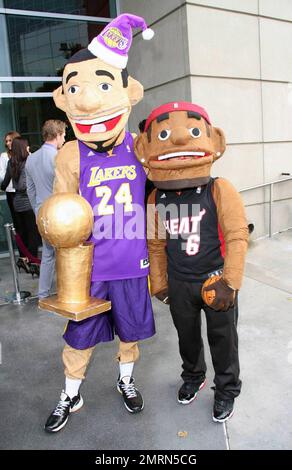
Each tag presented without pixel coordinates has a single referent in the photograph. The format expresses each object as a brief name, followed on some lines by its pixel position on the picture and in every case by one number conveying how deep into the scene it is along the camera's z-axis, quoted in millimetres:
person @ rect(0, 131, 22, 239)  5878
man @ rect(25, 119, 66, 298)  4227
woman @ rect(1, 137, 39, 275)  5188
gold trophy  2061
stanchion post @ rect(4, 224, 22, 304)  4781
